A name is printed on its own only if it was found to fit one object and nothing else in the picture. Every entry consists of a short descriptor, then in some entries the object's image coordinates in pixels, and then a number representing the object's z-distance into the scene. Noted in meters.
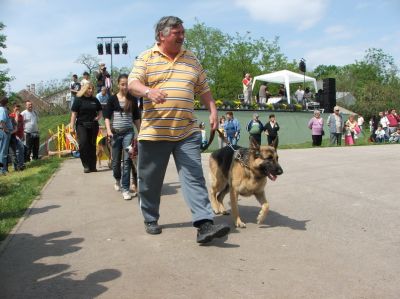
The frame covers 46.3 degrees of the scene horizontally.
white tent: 31.62
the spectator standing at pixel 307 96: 31.59
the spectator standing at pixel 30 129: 14.07
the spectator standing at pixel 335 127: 21.00
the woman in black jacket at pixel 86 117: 9.98
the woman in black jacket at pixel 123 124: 7.18
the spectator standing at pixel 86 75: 14.10
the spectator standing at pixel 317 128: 20.95
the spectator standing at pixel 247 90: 26.95
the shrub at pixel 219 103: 24.88
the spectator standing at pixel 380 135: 24.45
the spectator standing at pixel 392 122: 24.50
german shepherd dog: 5.20
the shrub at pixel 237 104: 25.61
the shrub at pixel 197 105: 23.00
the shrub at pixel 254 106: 25.96
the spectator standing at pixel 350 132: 21.38
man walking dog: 4.55
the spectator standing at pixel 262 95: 28.58
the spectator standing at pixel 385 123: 24.76
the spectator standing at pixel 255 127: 20.02
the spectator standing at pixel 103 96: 13.73
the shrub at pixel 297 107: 28.36
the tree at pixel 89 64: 54.67
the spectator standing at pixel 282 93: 31.20
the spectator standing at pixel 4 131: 11.08
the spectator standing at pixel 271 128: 19.65
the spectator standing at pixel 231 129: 19.36
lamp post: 30.64
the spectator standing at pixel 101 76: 16.69
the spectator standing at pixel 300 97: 31.02
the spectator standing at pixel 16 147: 12.27
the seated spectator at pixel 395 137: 23.45
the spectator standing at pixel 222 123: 19.85
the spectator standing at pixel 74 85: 16.06
